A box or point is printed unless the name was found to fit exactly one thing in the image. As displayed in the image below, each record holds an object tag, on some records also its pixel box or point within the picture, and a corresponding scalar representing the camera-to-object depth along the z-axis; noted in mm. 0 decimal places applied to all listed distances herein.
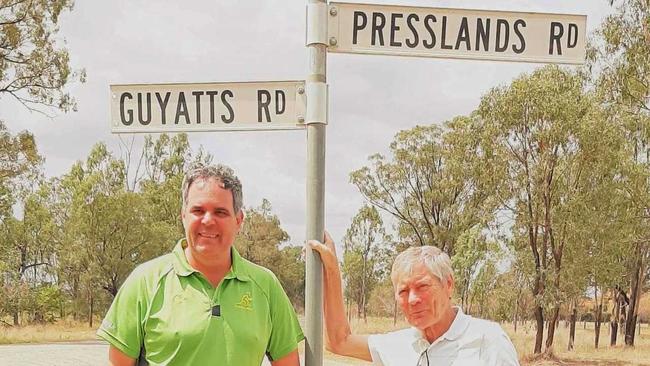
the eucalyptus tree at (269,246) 42344
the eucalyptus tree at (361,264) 36375
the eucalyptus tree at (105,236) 33281
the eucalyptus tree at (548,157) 21531
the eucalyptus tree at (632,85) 18797
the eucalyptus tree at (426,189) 29422
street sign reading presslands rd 2822
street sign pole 2670
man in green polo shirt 2400
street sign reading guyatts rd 2838
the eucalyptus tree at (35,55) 16156
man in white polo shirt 2424
